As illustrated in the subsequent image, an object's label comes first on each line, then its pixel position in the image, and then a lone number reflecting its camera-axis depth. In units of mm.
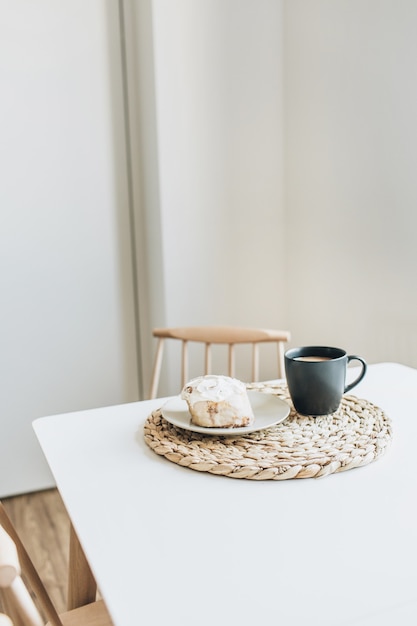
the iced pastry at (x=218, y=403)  951
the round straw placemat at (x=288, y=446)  850
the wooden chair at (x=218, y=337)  1606
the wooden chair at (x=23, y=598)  572
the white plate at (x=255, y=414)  946
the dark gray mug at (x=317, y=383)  996
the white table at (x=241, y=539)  587
